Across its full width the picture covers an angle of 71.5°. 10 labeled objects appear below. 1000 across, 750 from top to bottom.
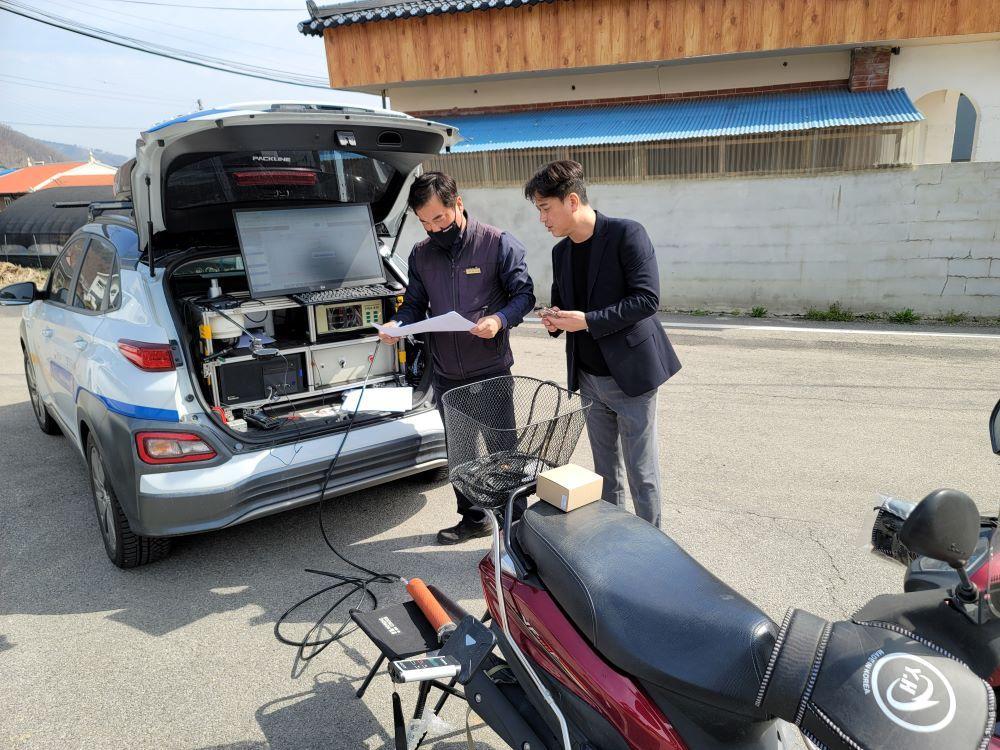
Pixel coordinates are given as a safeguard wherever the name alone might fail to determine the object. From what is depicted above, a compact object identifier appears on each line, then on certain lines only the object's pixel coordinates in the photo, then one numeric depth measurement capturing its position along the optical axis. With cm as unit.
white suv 321
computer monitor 382
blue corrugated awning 994
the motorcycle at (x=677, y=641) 126
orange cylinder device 245
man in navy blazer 287
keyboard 384
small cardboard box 209
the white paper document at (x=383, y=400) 375
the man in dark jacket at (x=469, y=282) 352
